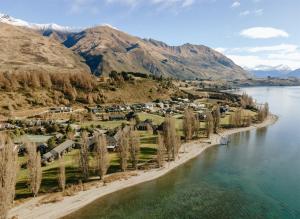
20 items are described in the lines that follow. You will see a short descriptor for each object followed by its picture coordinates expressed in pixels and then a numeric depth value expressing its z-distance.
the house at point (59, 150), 80.44
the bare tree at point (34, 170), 58.78
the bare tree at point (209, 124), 113.19
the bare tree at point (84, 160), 67.44
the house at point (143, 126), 121.31
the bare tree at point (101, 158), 68.31
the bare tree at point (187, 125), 104.88
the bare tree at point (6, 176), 45.25
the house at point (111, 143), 91.28
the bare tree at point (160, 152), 76.88
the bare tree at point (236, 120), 137.88
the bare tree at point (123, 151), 73.37
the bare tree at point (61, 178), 62.38
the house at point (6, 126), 115.65
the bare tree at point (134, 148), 76.12
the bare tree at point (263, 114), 152.88
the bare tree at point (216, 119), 122.69
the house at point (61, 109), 151.57
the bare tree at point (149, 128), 115.12
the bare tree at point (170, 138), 83.25
